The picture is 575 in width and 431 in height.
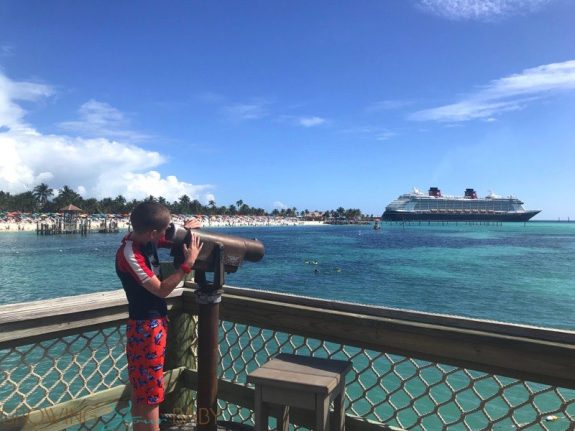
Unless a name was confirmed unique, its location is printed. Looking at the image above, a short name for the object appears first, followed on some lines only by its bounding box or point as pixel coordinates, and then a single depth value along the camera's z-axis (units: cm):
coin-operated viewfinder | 229
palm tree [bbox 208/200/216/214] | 17900
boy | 229
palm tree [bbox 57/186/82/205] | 12888
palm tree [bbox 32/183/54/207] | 13038
